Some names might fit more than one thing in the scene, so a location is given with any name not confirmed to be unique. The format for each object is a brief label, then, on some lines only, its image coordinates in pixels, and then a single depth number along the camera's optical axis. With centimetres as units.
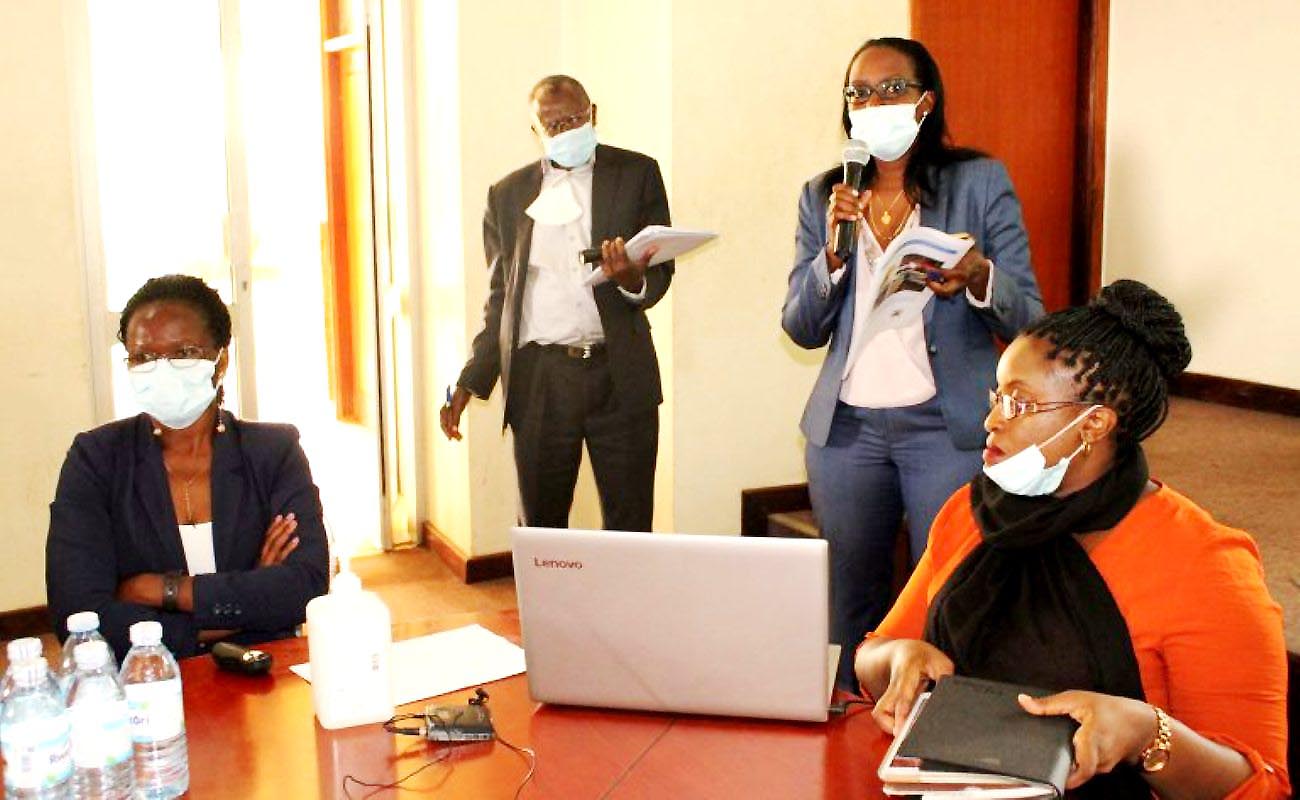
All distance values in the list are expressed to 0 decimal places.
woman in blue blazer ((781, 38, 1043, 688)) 237
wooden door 422
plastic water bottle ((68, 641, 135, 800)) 135
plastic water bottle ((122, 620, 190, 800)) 138
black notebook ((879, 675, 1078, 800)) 125
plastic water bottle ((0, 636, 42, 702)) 133
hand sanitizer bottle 154
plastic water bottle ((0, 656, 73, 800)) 130
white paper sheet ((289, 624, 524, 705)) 169
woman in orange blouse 140
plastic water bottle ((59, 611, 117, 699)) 140
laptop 146
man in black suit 304
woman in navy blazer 204
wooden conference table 139
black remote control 171
